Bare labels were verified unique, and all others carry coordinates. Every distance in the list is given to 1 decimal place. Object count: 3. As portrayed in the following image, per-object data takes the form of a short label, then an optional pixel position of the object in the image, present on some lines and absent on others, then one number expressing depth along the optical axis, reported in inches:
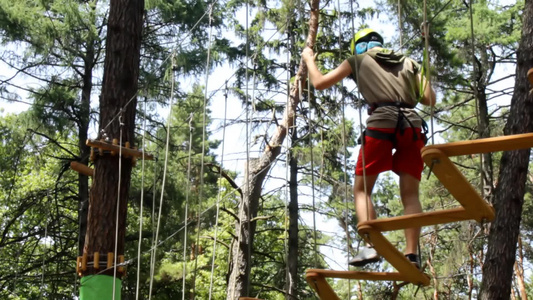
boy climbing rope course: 126.1
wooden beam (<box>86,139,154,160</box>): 208.8
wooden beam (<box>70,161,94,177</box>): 233.3
